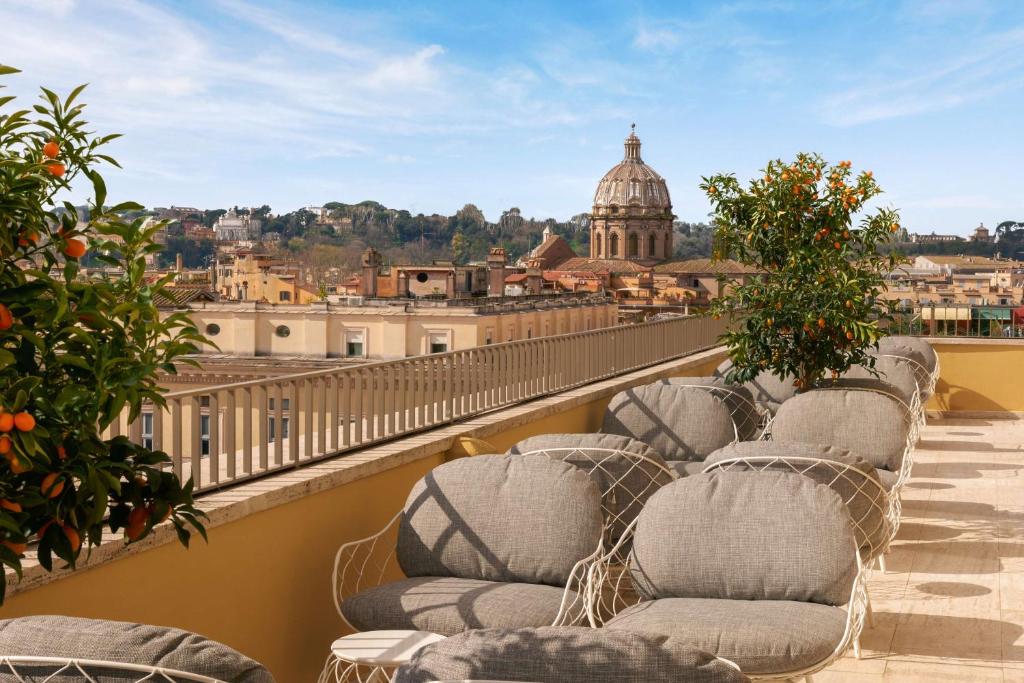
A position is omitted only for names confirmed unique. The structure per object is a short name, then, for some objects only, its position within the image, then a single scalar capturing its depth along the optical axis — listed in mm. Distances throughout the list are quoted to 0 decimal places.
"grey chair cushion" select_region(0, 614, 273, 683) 2289
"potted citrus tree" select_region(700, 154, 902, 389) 8484
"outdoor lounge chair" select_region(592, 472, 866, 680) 3977
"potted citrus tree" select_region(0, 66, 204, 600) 2176
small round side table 3598
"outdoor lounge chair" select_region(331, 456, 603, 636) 4238
